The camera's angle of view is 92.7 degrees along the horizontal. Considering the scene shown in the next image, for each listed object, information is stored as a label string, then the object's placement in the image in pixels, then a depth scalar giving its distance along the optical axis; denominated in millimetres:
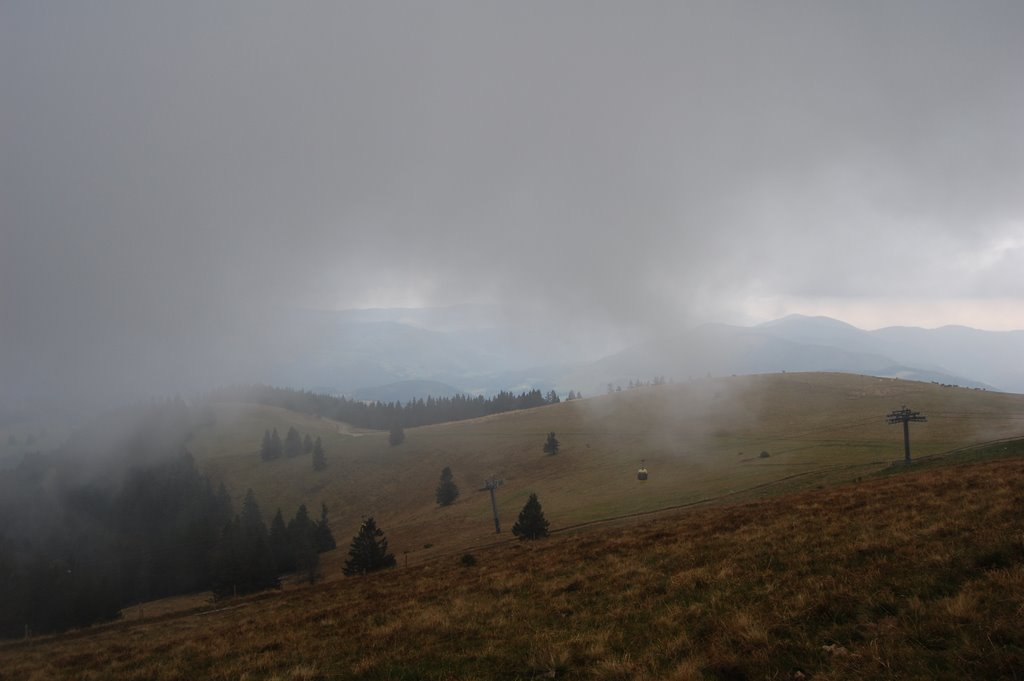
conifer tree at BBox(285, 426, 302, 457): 178000
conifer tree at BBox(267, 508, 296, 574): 88875
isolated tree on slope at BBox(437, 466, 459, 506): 106875
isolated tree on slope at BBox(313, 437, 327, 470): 155588
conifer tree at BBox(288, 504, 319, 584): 84625
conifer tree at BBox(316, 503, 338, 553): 100888
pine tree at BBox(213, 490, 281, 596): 72062
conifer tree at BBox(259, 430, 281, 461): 180750
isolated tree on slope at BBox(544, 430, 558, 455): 119375
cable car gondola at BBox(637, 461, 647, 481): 84969
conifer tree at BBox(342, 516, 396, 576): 56625
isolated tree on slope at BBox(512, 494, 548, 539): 52150
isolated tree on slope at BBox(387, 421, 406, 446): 158750
